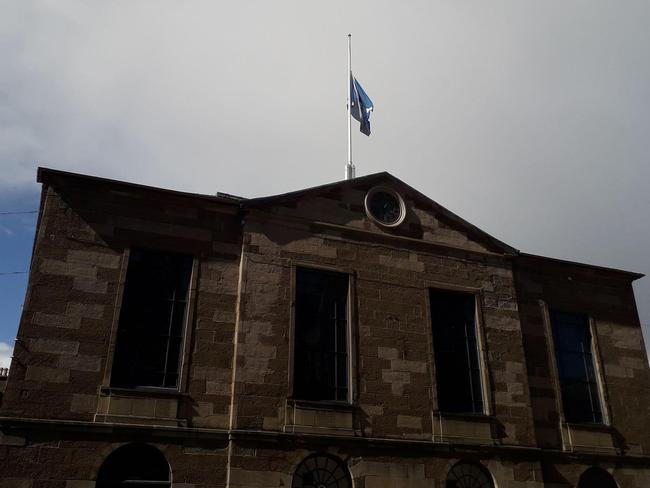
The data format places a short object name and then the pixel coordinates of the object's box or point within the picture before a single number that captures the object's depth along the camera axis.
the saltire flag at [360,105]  20.36
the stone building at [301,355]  12.94
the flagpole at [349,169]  19.00
